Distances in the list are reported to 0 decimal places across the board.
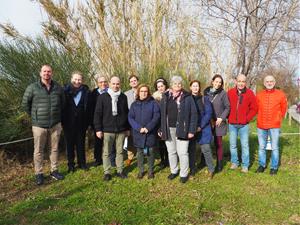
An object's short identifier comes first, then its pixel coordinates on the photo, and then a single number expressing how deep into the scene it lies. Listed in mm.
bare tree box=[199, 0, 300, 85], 8992
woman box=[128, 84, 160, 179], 5388
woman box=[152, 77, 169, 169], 5926
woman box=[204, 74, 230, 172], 5660
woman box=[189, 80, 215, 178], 5465
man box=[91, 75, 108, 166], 5977
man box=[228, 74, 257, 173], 5664
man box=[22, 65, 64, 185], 5129
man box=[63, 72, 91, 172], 5648
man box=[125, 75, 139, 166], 6016
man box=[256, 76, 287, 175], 5645
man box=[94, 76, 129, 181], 5371
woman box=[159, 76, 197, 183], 5176
